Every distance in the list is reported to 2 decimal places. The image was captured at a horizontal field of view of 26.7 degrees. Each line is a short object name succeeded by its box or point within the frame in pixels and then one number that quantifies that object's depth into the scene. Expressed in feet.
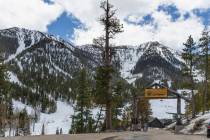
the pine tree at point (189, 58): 212.02
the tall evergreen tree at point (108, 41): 134.31
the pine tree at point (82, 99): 216.95
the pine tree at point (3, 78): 181.47
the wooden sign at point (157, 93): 173.17
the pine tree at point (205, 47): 217.97
